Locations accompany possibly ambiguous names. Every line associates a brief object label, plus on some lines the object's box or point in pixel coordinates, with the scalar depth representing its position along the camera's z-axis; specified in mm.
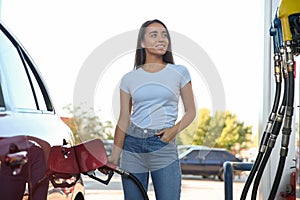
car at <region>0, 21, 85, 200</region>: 1720
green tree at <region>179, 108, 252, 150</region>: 20866
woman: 3535
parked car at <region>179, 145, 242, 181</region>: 21438
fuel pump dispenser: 2746
